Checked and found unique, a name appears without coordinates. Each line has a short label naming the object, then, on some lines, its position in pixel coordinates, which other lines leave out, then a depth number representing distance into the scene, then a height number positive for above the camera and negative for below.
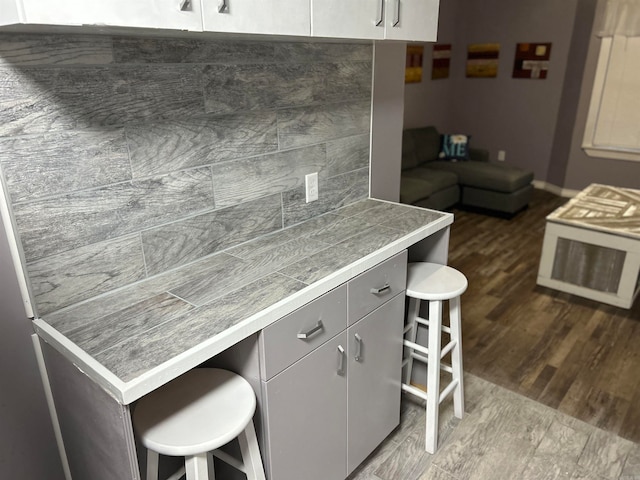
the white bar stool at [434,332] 1.96 -1.13
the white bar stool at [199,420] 1.21 -0.90
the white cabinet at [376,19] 1.48 +0.13
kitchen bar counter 1.11 -0.65
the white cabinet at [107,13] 0.89 +0.09
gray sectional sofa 4.99 -1.22
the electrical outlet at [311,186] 2.03 -0.51
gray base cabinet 1.43 -1.02
